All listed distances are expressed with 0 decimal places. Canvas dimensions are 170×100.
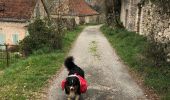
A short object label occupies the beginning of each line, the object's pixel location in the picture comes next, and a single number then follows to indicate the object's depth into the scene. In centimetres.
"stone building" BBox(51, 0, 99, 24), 5076
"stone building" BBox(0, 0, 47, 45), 2664
